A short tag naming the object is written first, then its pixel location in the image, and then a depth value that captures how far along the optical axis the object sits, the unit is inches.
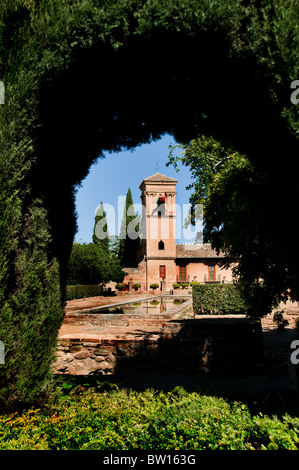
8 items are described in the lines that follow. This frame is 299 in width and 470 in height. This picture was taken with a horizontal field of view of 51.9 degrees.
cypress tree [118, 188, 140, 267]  1685.5
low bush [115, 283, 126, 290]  1245.1
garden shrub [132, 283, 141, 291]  1284.4
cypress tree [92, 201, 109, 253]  1685.7
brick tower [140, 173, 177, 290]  1419.8
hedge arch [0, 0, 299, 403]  110.7
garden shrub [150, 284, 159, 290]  1343.5
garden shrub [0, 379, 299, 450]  93.5
